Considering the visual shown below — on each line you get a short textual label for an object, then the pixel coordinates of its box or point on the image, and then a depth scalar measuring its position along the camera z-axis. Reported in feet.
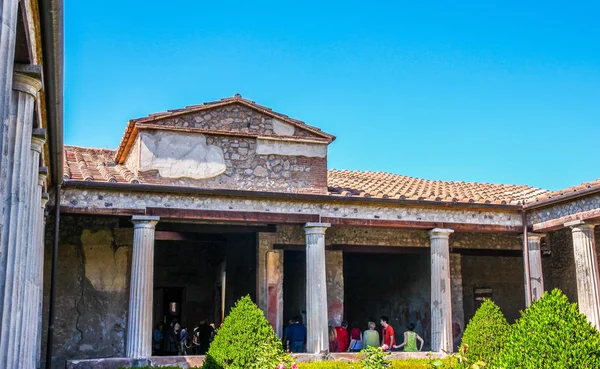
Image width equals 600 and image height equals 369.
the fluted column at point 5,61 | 11.62
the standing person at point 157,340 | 47.93
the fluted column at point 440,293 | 39.86
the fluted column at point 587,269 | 37.22
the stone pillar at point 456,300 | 48.37
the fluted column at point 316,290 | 38.04
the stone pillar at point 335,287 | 45.57
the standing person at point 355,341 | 43.65
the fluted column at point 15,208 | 16.06
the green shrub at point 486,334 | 29.84
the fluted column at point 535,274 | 42.01
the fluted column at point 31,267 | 20.67
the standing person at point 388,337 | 40.37
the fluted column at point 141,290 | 34.40
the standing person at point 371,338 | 40.88
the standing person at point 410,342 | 40.93
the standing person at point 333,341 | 43.24
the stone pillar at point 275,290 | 43.06
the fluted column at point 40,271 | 30.86
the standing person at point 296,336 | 41.39
